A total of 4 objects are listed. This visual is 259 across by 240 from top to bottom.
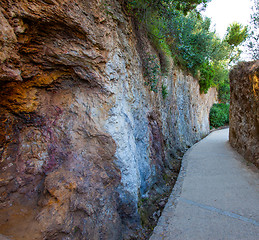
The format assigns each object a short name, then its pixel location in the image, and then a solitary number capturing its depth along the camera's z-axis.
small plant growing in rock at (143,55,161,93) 5.79
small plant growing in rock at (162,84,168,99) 7.95
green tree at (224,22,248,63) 24.33
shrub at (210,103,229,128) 20.44
